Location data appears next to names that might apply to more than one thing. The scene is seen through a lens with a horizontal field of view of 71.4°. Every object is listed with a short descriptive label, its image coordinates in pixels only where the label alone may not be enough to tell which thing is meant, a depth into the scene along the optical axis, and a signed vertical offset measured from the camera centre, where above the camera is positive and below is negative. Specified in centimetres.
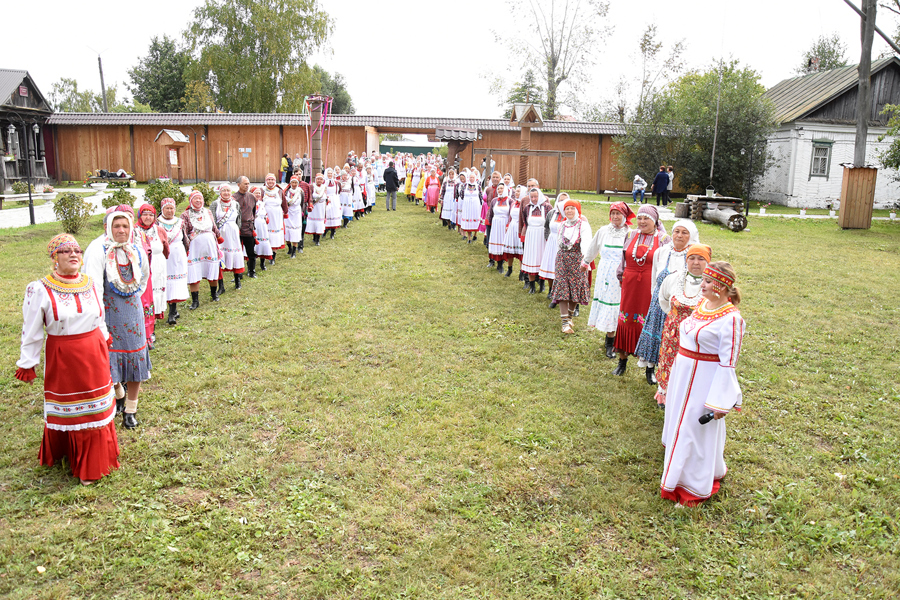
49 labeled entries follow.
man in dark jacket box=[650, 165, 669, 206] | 2423 +39
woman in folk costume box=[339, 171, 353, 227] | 1702 -27
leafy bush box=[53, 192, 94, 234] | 1453 -60
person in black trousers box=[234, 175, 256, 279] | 1016 -30
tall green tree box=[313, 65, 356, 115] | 5956 +928
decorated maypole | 1598 +169
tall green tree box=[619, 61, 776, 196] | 2498 +249
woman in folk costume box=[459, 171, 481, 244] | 1526 -39
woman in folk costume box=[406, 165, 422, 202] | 2611 +38
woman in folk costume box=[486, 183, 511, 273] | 1190 -61
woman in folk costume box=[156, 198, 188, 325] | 790 -95
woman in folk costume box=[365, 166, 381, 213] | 2160 +2
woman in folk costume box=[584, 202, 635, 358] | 672 -78
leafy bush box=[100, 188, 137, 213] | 1421 -30
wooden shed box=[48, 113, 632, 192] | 3058 +224
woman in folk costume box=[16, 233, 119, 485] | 404 -112
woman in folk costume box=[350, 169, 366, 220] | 1890 -11
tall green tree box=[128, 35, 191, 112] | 4788 +790
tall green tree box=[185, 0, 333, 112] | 3706 +835
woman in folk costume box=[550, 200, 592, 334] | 797 -92
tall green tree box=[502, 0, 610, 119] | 3984 +817
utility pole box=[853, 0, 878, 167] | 1955 +349
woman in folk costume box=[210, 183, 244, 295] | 971 -68
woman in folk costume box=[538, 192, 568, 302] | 934 -72
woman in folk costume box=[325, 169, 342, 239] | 1554 -42
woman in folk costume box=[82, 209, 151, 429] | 497 -91
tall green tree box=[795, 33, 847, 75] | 5434 +1230
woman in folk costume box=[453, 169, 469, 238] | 1600 +7
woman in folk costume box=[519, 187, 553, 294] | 1006 -62
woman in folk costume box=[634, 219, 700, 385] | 537 -73
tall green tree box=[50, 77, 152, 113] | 7188 +994
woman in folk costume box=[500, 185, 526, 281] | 1117 -88
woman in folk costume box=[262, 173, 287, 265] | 1187 -43
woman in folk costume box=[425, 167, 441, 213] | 2205 -2
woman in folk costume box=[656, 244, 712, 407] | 458 -84
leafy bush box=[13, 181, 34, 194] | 2362 -10
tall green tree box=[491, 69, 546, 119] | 4212 +683
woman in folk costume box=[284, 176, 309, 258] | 1288 -56
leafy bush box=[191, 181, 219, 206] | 1743 -19
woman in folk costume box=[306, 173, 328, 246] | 1456 -60
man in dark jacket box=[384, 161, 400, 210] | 2128 +23
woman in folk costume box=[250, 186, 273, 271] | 1084 -76
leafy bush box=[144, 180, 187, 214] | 1570 -17
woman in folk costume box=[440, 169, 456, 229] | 1756 -32
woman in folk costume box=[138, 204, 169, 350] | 687 -68
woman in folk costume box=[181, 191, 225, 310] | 880 -82
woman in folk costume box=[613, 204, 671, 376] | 607 -80
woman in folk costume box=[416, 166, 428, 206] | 2451 +17
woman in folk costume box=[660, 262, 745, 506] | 390 -124
